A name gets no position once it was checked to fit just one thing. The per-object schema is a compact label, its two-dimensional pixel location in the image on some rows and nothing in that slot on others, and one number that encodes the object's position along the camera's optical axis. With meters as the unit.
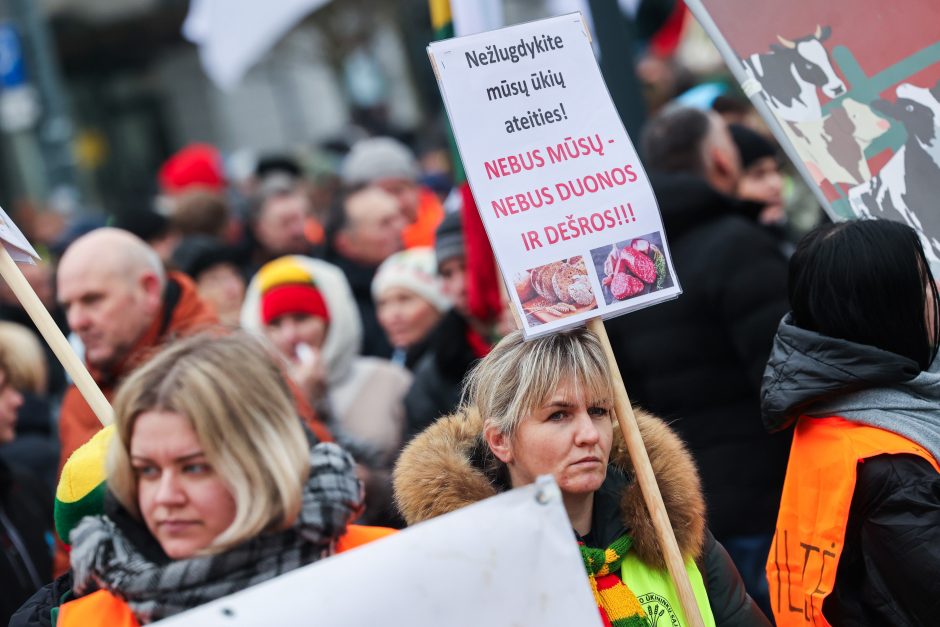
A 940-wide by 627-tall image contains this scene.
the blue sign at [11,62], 29.23
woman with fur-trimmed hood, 5.87
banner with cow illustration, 7.03
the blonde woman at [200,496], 5.09
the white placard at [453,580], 4.62
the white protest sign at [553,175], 5.96
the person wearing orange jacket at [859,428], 5.73
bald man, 9.01
